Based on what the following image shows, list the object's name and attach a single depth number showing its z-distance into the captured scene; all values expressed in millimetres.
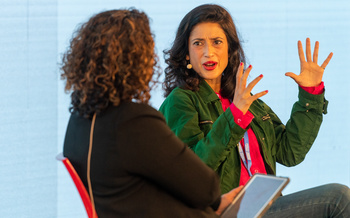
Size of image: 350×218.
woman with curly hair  5936
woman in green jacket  6621
